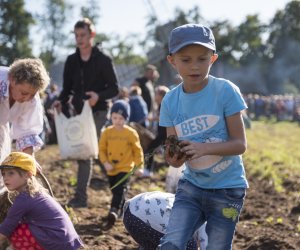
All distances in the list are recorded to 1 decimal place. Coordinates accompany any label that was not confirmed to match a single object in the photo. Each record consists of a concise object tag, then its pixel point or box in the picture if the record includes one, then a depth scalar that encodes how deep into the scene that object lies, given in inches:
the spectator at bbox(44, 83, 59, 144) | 607.3
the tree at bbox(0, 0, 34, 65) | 2256.4
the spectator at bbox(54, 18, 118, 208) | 266.4
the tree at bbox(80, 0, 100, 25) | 2972.4
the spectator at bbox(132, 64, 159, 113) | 484.2
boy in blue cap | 129.8
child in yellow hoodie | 257.6
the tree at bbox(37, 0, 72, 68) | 2925.7
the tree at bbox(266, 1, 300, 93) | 2837.1
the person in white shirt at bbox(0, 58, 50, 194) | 167.5
